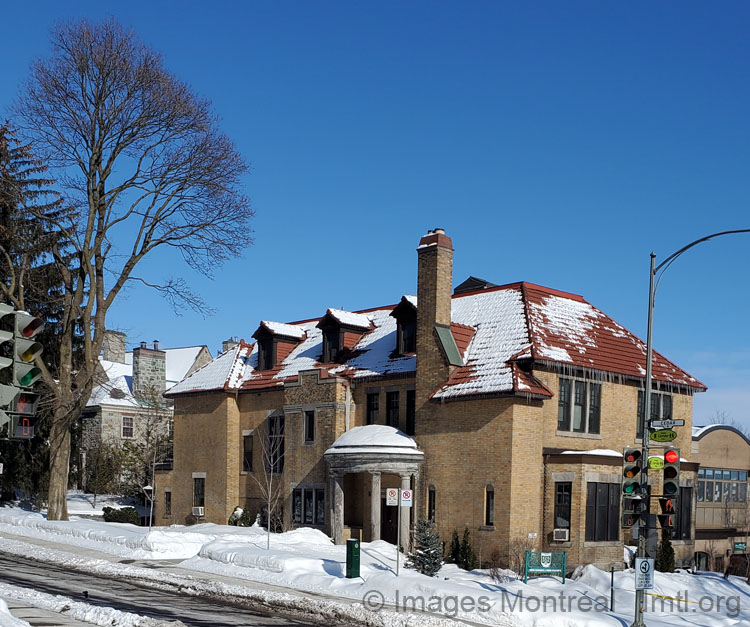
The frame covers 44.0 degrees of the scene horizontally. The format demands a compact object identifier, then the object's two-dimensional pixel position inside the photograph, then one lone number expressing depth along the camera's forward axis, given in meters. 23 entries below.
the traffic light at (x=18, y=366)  8.16
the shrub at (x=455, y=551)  32.09
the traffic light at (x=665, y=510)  18.61
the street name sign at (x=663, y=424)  19.31
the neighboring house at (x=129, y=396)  64.94
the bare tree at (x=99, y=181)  35.66
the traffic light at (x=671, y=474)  18.69
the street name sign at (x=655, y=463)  19.14
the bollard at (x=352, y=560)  24.20
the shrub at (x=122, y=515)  43.66
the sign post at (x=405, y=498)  24.59
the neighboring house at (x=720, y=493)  39.22
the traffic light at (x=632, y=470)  19.20
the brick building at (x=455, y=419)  32.16
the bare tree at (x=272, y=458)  39.84
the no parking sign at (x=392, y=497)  24.86
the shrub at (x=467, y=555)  31.58
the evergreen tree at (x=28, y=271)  36.91
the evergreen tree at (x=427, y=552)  27.78
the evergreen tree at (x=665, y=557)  32.31
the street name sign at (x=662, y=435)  19.59
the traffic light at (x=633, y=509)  19.09
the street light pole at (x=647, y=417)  18.89
